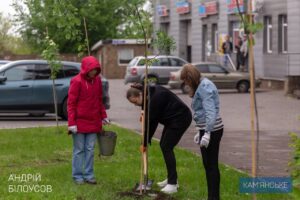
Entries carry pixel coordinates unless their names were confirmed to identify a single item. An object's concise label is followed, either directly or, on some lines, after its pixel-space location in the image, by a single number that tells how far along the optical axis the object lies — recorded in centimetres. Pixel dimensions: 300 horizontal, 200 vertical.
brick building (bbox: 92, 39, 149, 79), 6731
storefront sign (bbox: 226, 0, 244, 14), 4397
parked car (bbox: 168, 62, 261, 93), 3670
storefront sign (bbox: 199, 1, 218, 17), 4875
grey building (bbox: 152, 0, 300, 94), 3750
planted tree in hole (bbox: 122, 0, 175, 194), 998
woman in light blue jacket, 919
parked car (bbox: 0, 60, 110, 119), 2244
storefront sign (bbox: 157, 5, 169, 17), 6112
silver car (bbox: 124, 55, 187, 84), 4138
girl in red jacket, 1071
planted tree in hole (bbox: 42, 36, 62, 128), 1819
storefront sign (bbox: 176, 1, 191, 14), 5492
